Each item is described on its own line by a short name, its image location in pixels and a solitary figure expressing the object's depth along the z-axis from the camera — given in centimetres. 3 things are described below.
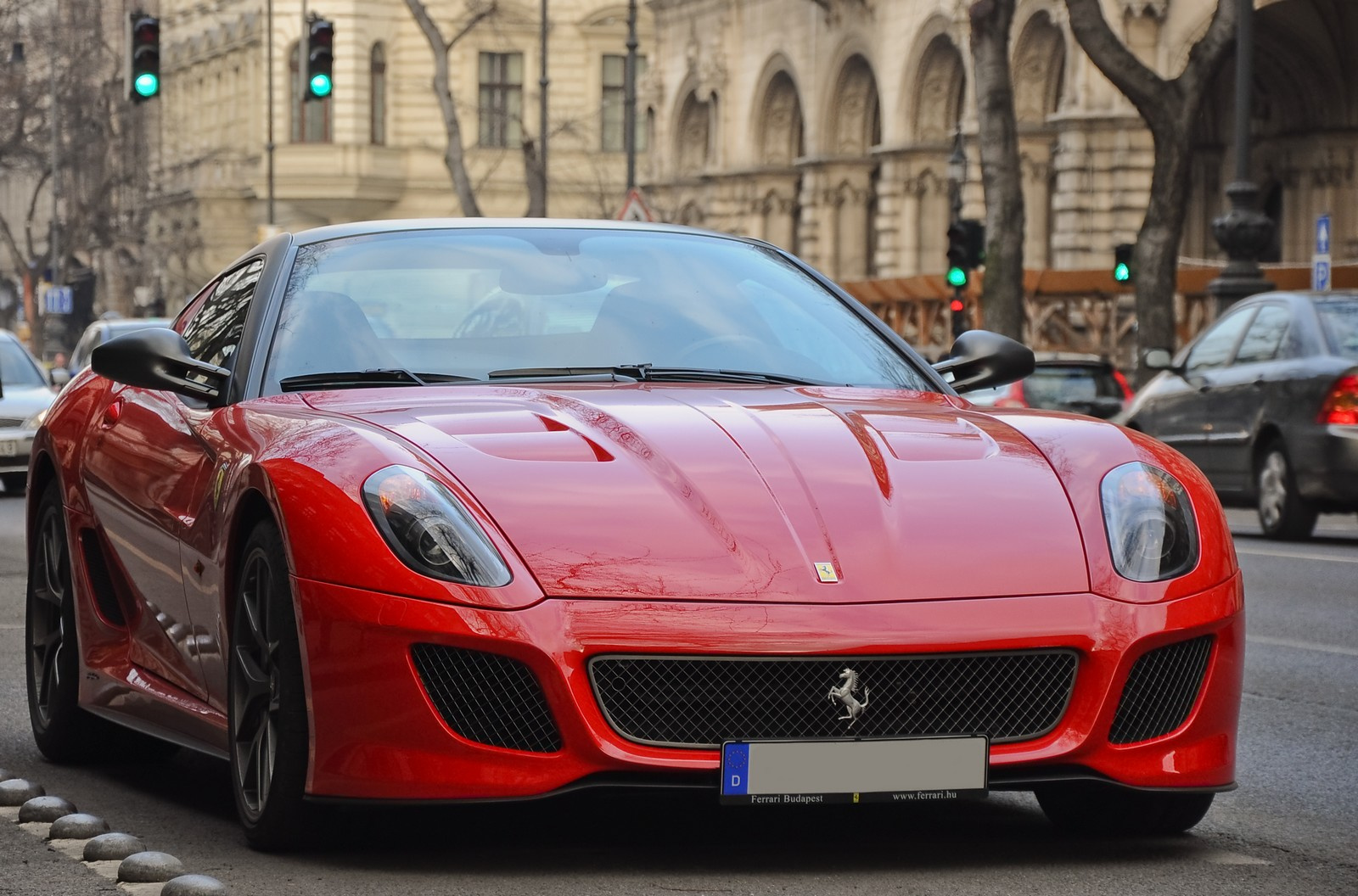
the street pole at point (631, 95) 4762
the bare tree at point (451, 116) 5103
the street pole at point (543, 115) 5531
